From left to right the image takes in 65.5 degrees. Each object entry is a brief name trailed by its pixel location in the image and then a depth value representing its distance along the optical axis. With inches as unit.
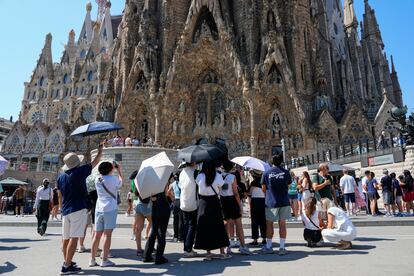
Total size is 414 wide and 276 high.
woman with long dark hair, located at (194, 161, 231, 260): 224.8
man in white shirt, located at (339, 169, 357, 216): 478.0
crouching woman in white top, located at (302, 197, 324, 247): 263.0
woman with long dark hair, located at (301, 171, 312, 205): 273.4
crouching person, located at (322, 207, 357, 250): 249.9
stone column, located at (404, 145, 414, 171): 557.0
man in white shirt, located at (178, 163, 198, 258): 240.5
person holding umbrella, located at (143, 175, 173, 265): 221.5
